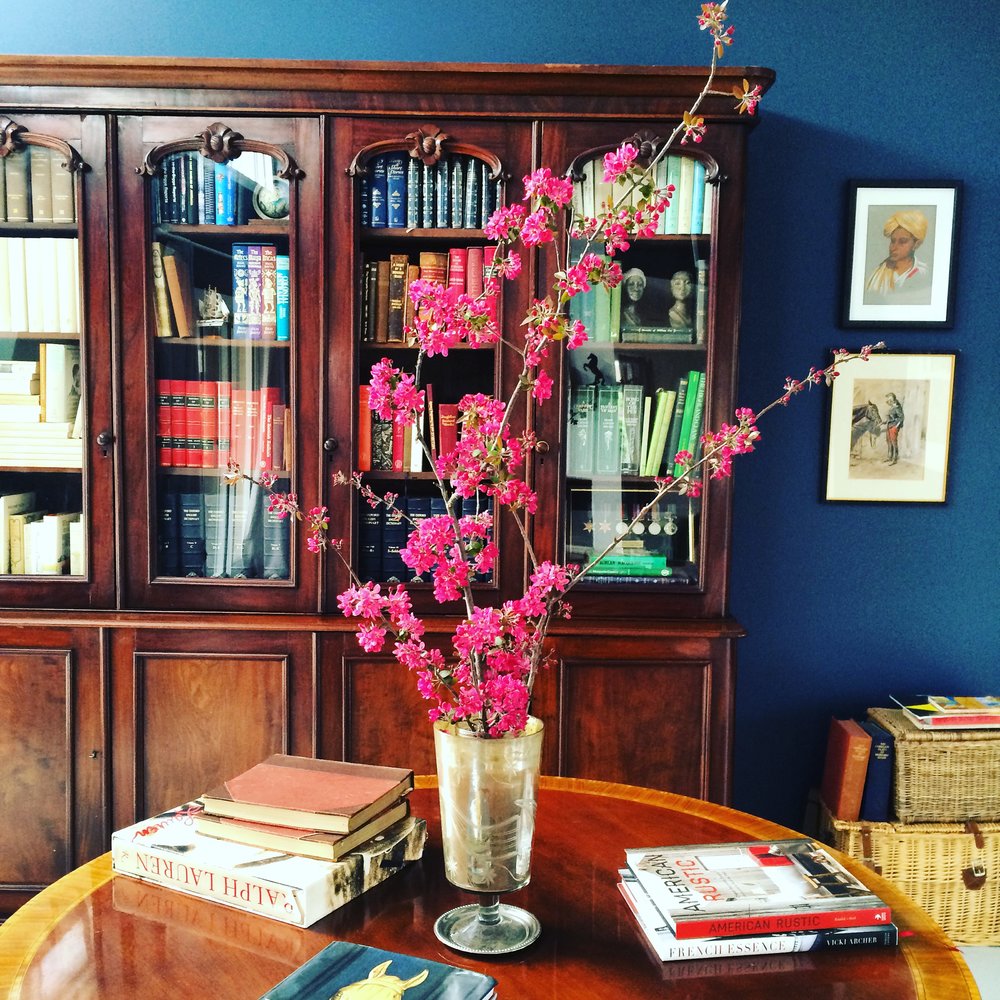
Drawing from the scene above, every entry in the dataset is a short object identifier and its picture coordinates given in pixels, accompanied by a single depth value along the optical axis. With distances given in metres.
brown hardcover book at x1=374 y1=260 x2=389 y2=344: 2.40
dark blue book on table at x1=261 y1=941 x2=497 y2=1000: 0.89
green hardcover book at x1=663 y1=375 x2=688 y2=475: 2.42
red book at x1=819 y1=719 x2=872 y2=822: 2.51
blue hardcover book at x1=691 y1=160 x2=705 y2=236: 2.35
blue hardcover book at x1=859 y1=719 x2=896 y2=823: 2.52
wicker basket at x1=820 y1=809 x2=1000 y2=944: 2.48
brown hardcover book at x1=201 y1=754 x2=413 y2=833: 1.14
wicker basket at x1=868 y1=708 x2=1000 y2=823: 2.50
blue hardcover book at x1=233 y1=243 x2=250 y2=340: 2.42
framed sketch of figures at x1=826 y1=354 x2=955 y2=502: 2.74
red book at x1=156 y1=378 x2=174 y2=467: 2.42
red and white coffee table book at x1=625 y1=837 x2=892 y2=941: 1.04
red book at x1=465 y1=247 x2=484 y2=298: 2.42
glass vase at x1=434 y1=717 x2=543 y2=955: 1.00
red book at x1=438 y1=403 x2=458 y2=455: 2.43
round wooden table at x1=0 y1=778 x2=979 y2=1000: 0.98
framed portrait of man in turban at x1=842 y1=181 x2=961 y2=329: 2.71
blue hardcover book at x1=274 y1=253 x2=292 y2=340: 2.40
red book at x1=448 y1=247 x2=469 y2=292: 2.42
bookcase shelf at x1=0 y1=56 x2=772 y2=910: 2.32
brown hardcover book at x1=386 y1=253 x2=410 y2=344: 2.41
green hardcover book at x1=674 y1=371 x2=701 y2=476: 2.40
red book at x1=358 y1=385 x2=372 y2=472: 2.40
